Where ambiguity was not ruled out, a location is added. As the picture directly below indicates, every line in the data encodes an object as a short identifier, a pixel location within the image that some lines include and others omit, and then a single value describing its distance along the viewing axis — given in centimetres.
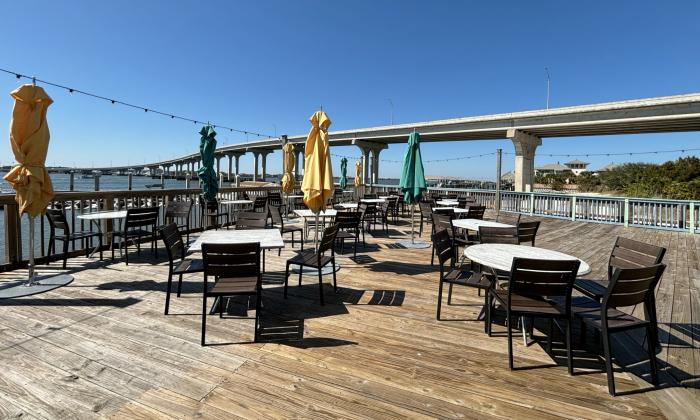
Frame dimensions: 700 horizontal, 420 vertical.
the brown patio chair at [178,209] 639
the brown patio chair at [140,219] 499
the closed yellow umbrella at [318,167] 459
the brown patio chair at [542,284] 234
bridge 1614
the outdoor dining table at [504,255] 269
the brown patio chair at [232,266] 267
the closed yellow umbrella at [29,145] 367
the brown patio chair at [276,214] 631
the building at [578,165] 8525
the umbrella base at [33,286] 368
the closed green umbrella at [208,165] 741
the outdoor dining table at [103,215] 480
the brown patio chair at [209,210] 787
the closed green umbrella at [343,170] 1677
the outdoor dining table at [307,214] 588
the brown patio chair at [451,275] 309
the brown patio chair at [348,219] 551
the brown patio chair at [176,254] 329
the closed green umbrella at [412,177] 695
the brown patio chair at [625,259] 284
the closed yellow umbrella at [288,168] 1019
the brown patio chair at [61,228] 457
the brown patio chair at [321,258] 364
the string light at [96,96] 684
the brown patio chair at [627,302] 214
